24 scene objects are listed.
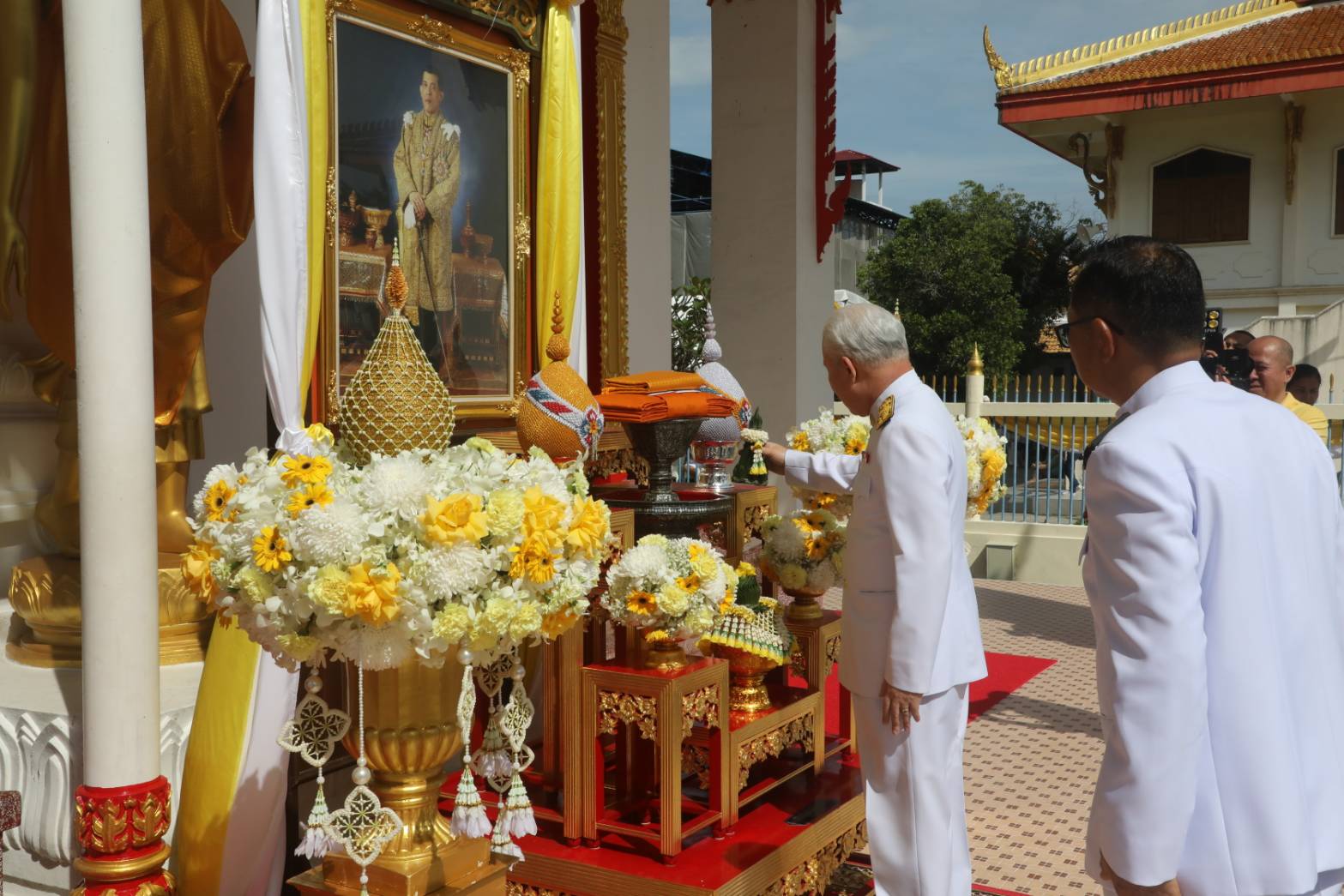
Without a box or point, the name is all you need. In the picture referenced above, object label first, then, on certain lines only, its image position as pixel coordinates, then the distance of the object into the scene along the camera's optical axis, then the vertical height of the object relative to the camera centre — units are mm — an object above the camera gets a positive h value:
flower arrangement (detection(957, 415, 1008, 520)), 4094 -375
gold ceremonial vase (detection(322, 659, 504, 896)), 1984 -734
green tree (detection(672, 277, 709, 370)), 12297 +386
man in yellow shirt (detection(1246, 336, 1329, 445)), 4727 -37
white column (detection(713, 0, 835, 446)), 8438 +1176
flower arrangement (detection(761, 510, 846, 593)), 3408 -586
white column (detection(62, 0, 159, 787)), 2369 -18
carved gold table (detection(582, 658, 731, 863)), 2719 -902
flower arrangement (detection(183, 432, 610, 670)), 1730 -310
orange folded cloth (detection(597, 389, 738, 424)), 3105 -130
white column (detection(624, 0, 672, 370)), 5223 +860
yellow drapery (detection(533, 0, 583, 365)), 3988 +656
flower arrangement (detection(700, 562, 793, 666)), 3057 -740
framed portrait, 3465 +564
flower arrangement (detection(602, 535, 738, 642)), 2762 -569
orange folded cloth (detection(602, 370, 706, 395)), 3166 -69
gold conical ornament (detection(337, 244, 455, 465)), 1998 -72
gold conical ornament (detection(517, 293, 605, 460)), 2826 -133
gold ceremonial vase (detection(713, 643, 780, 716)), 3131 -915
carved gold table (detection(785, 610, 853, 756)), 3395 -878
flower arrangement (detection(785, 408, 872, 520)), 3711 -275
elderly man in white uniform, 2521 -588
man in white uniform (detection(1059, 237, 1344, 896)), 1523 -388
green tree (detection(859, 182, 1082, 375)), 18484 +1381
